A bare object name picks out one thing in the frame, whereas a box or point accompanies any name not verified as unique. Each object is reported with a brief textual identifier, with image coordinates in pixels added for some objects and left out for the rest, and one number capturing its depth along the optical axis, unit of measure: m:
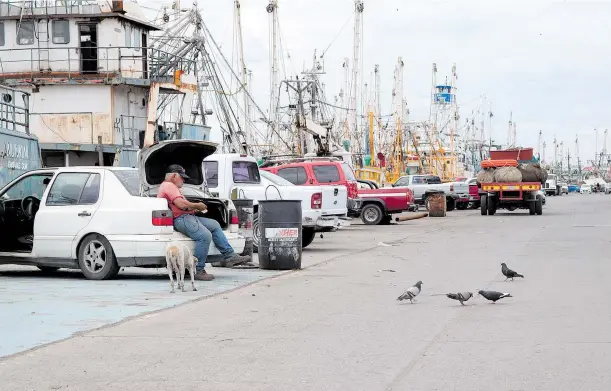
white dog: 13.69
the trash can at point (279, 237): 17.27
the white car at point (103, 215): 14.74
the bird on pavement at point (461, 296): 11.88
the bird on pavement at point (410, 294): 12.15
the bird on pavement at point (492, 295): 12.10
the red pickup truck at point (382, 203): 36.56
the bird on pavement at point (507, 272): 14.67
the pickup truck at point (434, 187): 50.47
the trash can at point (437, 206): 45.00
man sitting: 14.80
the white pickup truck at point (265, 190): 21.50
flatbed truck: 42.84
